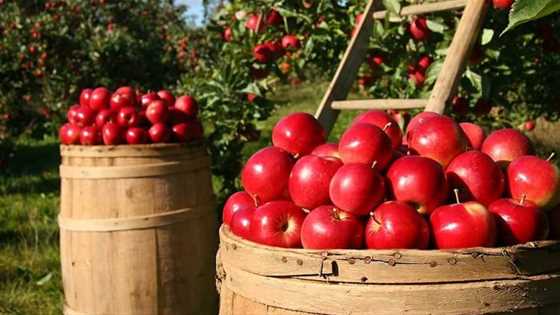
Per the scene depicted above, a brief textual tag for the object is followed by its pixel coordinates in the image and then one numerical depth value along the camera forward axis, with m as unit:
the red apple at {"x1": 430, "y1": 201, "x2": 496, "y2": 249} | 1.56
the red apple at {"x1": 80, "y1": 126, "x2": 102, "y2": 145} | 2.65
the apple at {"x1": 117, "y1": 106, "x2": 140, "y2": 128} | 2.69
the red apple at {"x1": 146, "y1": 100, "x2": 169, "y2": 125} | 2.71
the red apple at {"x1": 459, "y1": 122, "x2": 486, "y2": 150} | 1.80
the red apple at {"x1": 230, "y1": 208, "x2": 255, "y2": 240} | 1.69
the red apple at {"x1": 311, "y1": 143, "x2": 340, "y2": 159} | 1.73
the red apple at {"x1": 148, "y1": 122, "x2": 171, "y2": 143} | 2.64
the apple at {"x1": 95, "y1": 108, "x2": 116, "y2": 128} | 2.73
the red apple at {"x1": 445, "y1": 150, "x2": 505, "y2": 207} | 1.64
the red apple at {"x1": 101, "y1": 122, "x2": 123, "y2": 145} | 2.59
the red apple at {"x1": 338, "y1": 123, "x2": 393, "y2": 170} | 1.67
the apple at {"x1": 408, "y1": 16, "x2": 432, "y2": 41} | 2.79
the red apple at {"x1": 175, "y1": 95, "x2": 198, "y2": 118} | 2.83
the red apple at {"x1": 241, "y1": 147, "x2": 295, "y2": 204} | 1.71
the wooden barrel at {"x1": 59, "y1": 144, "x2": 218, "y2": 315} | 2.42
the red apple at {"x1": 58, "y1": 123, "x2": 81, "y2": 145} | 2.72
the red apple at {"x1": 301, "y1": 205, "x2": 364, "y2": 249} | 1.59
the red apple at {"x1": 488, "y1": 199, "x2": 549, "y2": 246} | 1.59
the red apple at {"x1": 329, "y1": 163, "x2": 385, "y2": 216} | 1.60
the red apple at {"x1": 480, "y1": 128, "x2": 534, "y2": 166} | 1.73
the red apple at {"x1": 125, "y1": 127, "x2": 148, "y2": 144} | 2.61
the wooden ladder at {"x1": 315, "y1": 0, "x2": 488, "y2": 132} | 2.28
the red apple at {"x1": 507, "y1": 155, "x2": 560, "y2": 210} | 1.63
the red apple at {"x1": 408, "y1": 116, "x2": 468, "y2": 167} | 1.70
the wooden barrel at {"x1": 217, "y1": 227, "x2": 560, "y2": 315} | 1.53
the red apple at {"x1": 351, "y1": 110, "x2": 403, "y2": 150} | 1.78
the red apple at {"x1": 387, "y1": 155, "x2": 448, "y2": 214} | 1.61
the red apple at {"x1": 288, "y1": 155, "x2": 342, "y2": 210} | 1.66
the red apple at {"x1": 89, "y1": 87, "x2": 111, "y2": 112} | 2.84
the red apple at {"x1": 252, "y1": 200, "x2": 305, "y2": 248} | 1.64
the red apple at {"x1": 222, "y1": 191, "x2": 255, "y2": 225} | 1.76
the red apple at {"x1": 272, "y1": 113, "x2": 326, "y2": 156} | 1.78
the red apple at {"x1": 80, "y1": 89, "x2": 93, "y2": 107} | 2.91
